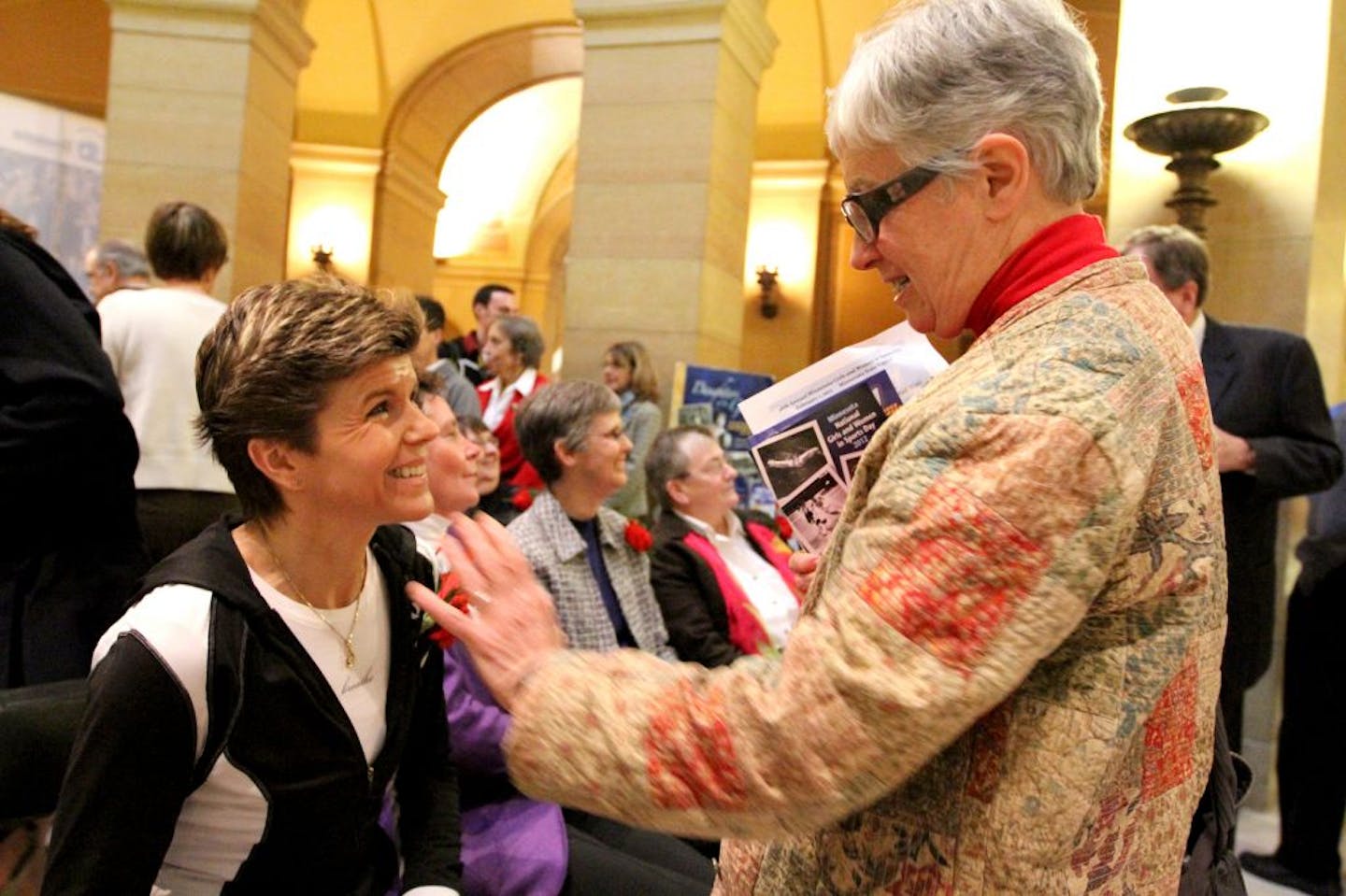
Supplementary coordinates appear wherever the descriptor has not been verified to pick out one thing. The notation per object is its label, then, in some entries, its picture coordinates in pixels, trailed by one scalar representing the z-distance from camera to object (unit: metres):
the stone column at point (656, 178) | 5.95
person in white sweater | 3.32
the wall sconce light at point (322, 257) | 10.84
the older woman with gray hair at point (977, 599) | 0.82
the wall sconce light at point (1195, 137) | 4.14
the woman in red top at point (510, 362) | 5.20
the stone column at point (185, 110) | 6.61
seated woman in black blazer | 3.22
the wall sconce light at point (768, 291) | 9.85
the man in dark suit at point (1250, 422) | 3.05
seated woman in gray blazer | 2.84
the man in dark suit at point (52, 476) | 2.09
